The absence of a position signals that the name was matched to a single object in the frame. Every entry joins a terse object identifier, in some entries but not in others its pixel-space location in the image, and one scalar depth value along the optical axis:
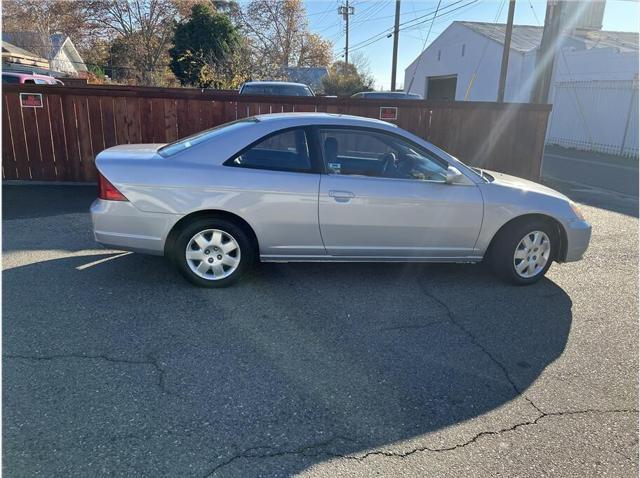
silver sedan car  4.26
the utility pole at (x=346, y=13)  43.87
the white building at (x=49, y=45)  38.44
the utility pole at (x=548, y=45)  10.61
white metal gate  17.36
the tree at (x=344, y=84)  32.41
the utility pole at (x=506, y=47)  17.20
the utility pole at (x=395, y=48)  28.36
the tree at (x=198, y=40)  28.69
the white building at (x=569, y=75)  17.86
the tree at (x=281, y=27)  38.12
